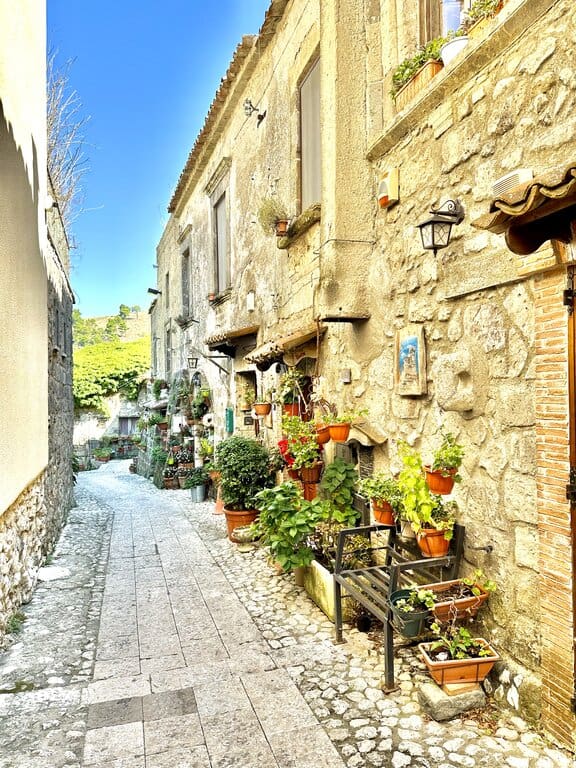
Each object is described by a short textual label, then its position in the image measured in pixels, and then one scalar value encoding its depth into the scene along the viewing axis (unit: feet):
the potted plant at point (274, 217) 21.91
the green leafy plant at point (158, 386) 57.82
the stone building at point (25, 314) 13.82
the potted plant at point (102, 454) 79.97
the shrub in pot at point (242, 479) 23.79
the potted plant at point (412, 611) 10.54
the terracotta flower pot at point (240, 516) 23.68
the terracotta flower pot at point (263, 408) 25.50
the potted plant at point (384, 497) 13.56
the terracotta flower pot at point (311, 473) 18.83
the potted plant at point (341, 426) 16.29
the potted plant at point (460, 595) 10.70
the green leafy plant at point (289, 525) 15.74
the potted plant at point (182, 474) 41.88
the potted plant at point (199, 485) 35.47
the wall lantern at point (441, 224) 11.80
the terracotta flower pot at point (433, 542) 11.64
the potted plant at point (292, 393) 21.35
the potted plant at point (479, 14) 11.27
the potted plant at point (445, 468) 11.60
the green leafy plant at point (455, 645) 10.37
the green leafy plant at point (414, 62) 13.57
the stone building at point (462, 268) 9.05
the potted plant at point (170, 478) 42.39
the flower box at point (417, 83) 13.55
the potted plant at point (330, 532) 15.11
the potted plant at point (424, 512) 11.64
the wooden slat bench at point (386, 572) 11.07
